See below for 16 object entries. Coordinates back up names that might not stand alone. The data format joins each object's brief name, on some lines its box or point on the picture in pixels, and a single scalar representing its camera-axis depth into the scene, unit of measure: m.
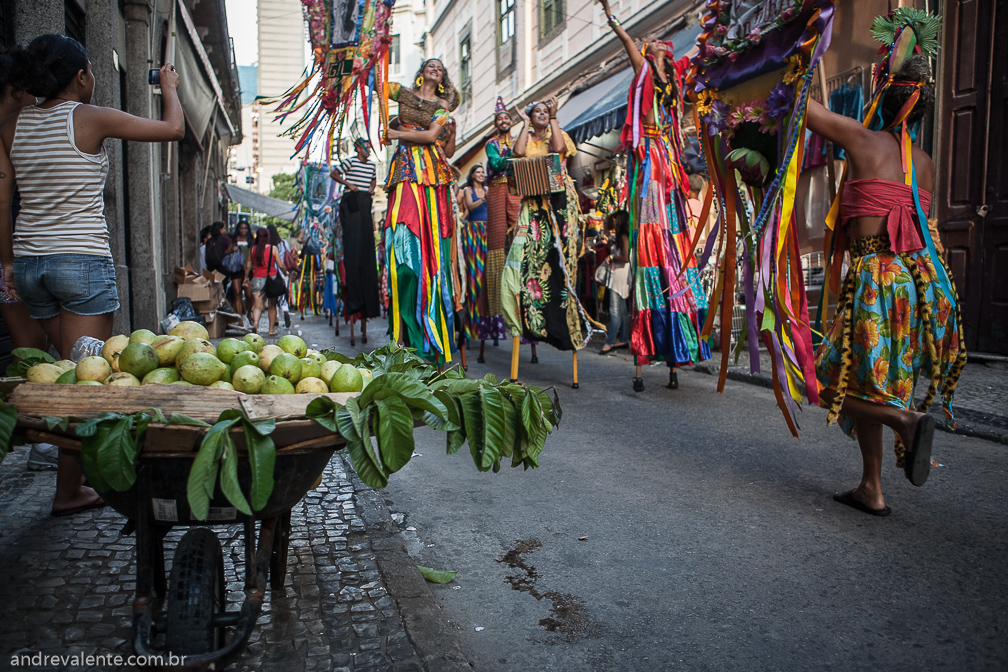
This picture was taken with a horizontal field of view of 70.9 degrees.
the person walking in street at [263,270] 12.86
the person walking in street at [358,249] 7.93
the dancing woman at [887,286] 3.08
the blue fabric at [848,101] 7.77
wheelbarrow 1.67
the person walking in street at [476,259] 8.45
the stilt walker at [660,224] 6.09
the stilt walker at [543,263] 6.39
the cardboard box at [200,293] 9.18
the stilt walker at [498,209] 6.90
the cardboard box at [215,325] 9.62
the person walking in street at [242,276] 13.48
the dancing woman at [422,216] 5.83
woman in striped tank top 2.89
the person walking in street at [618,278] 9.50
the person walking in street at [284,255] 13.38
